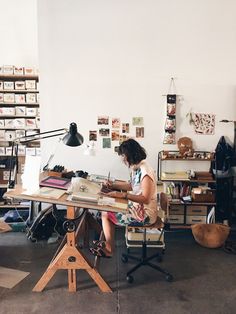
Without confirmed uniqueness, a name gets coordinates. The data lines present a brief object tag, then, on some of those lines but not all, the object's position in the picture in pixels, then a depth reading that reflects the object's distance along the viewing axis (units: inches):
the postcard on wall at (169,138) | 147.3
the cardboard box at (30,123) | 163.2
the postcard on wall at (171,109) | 144.8
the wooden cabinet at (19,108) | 161.2
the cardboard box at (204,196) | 138.5
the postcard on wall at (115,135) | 149.2
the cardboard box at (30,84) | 160.4
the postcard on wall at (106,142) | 149.9
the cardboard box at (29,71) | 160.6
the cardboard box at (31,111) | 161.9
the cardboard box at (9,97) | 161.8
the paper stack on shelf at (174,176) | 139.7
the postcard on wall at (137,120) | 147.8
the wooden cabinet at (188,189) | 139.5
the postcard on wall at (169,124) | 145.8
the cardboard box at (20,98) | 162.1
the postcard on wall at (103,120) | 148.3
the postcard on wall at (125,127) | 148.6
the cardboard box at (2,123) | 163.2
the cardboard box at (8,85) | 160.6
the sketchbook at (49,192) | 88.7
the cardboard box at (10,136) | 164.4
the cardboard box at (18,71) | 160.2
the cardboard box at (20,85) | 161.0
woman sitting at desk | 96.4
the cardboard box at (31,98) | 161.6
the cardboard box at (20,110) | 162.4
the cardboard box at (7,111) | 161.8
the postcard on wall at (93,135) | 149.3
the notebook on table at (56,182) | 98.8
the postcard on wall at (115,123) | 148.3
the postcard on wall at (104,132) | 149.1
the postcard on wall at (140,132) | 148.5
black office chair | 103.0
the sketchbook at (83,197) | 86.4
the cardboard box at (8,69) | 159.3
